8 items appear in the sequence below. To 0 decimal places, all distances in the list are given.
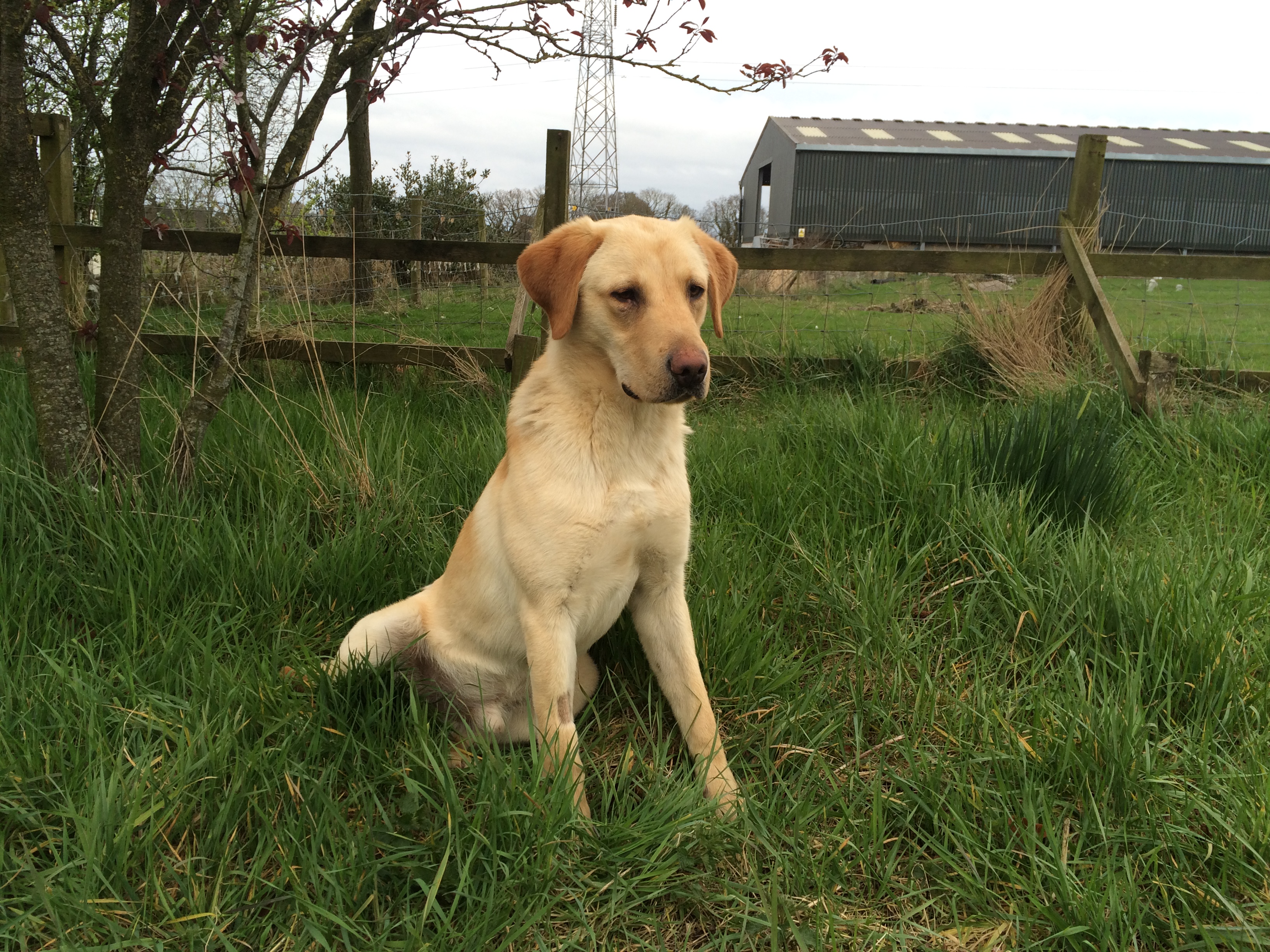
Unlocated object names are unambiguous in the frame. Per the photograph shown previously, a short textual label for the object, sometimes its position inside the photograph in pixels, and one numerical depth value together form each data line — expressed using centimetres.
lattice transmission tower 2308
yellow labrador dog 204
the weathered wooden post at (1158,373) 424
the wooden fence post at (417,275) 642
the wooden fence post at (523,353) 469
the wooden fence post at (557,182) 500
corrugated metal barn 3391
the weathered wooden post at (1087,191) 548
